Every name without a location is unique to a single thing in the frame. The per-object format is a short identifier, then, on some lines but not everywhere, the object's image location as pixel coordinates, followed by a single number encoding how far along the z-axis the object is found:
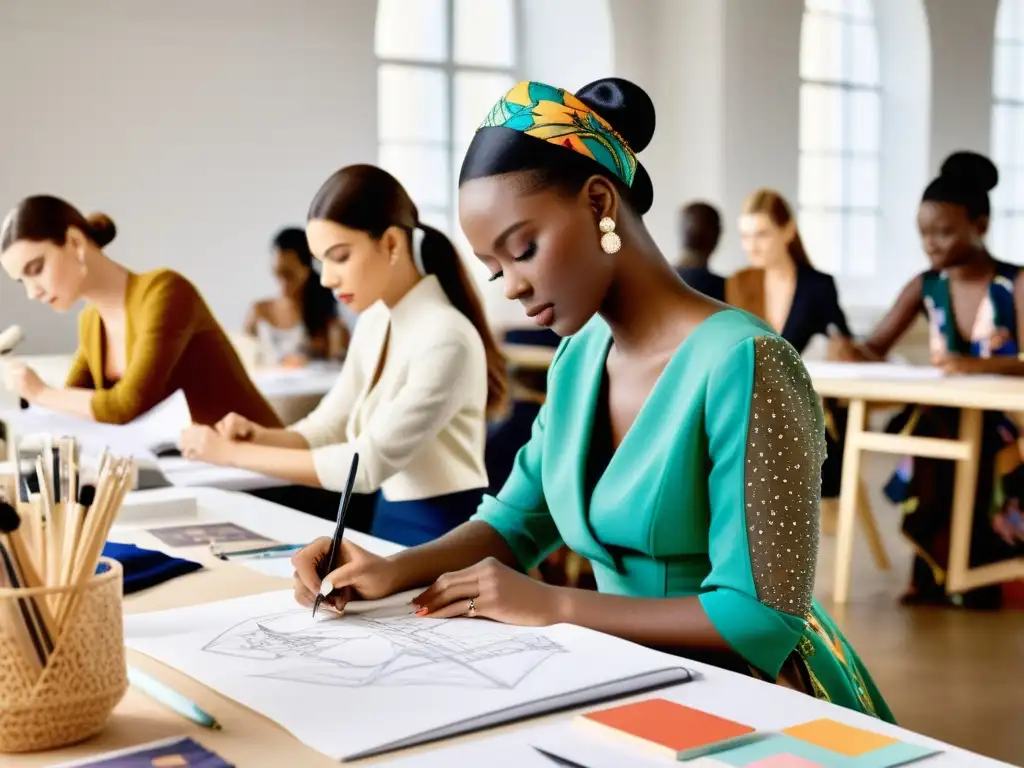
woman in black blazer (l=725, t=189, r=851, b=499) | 4.90
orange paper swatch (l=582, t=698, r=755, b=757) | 0.83
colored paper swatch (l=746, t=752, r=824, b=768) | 0.80
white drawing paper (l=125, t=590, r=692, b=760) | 0.89
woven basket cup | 0.82
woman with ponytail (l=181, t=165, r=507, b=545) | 2.24
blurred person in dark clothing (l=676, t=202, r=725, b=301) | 5.58
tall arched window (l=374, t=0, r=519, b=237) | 7.55
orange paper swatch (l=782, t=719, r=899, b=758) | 0.84
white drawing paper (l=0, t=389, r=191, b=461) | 2.59
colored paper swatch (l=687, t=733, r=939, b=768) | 0.80
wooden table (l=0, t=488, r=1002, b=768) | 0.83
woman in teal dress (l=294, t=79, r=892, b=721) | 1.18
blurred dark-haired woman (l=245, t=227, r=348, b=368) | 5.98
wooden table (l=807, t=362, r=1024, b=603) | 3.81
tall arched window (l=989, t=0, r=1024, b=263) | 9.43
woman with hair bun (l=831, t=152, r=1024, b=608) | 4.04
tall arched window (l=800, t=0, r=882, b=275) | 8.75
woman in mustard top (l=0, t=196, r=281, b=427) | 2.87
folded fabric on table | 1.35
